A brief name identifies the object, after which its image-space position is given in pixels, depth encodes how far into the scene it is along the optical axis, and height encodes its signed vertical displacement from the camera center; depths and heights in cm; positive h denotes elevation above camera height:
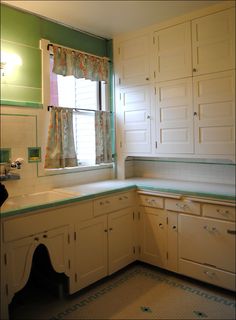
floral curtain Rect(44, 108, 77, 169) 286 +11
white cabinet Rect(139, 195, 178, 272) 279 -84
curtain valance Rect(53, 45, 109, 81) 290 +94
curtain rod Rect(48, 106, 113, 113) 309 +46
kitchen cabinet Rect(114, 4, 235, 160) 263 +65
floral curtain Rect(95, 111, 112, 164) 330 +18
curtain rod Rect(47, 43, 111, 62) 284 +108
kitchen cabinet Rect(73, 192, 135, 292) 251 -84
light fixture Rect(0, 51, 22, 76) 248 +80
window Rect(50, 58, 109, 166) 309 +54
